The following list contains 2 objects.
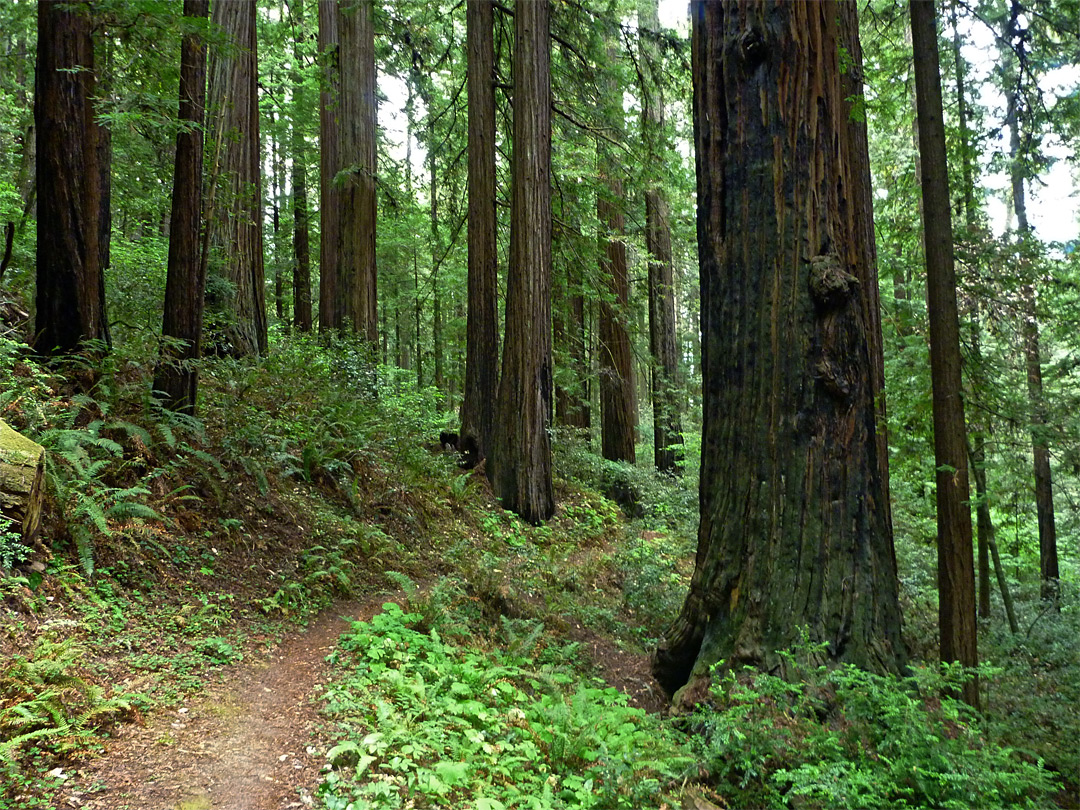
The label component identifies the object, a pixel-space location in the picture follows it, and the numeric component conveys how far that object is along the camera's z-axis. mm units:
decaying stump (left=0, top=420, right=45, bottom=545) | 4281
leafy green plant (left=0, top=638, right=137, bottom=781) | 3066
